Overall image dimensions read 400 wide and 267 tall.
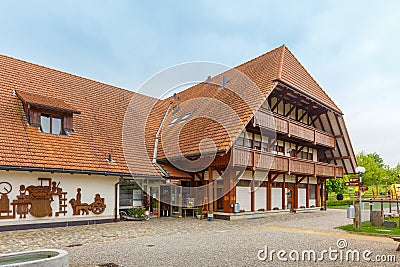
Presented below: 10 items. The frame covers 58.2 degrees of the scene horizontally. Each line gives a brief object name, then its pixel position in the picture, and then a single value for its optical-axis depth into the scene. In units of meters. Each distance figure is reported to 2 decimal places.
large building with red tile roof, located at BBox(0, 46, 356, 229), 13.39
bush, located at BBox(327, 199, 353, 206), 32.97
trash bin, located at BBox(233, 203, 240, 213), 16.81
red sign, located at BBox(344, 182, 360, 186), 13.58
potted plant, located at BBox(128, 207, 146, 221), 16.06
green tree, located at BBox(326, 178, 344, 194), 37.25
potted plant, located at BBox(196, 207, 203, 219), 16.89
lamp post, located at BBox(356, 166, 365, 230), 13.08
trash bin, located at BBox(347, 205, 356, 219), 13.02
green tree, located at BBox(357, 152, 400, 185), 47.51
